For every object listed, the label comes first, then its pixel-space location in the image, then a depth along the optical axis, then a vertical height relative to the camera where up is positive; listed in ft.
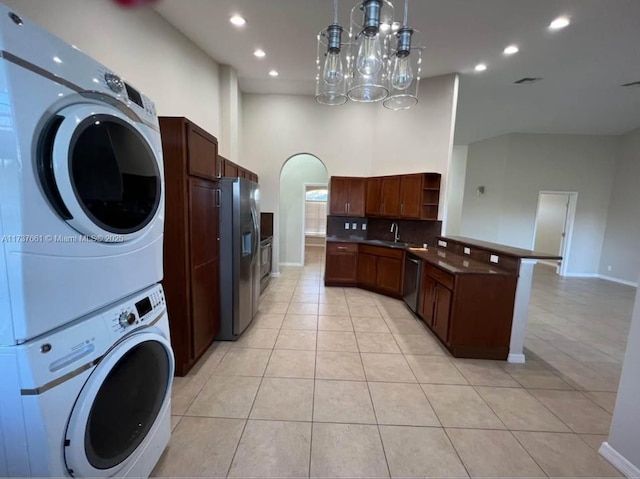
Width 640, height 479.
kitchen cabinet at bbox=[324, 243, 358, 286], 16.22 -3.39
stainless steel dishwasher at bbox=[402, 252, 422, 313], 12.04 -3.33
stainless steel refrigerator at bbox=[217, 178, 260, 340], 8.86 -1.68
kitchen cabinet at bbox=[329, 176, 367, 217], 16.75 +0.85
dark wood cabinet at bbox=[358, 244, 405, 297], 14.42 -3.34
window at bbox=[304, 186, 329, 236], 32.81 -0.54
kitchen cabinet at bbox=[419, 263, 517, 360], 8.58 -3.28
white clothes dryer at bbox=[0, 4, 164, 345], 2.31 +0.17
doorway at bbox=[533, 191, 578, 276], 27.57 -0.82
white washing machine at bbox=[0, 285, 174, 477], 2.47 -2.18
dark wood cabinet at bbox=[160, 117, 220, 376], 6.81 -0.80
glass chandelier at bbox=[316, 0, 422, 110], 5.51 +3.54
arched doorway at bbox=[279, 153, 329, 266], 21.49 +0.41
